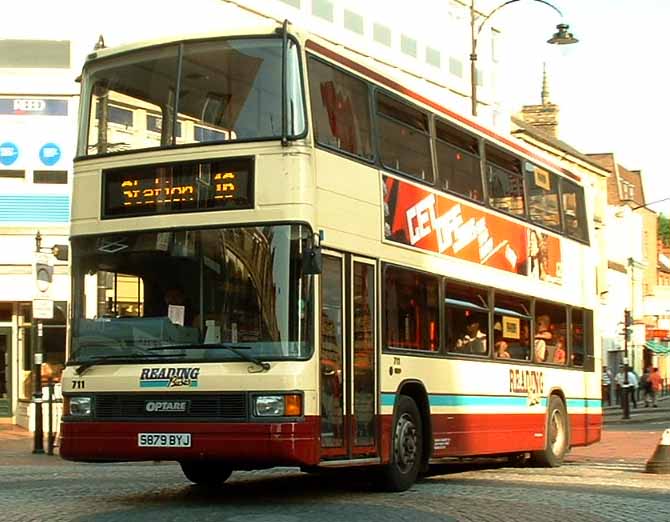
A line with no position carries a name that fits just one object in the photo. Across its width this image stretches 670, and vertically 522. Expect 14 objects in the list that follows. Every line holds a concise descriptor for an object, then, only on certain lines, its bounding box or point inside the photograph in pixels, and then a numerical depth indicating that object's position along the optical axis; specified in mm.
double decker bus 11711
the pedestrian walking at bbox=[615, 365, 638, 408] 51938
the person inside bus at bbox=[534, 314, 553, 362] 18234
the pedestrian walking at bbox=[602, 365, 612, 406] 55656
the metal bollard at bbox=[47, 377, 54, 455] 22125
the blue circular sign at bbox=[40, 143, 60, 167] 29375
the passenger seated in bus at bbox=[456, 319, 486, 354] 15675
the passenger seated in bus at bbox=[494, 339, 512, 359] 16781
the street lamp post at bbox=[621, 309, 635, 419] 40053
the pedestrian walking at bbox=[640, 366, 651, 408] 54728
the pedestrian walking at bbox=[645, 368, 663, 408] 54156
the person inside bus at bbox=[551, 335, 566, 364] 19016
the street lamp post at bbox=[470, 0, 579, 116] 27281
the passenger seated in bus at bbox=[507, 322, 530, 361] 17312
